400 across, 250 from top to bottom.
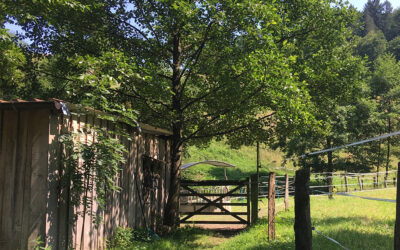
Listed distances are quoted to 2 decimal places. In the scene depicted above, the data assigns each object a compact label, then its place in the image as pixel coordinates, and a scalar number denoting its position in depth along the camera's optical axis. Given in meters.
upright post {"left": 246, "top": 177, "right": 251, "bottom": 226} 11.45
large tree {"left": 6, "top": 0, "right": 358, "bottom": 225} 8.59
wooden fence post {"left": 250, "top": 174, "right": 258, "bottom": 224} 11.42
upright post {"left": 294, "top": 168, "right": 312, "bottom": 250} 4.35
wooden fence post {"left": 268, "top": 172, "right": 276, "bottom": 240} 8.25
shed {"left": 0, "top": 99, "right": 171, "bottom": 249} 5.40
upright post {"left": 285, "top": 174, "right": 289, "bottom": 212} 14.79
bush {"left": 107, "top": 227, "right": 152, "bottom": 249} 7.55
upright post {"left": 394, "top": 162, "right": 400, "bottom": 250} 3.20
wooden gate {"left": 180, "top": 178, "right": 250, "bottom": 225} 11.38
